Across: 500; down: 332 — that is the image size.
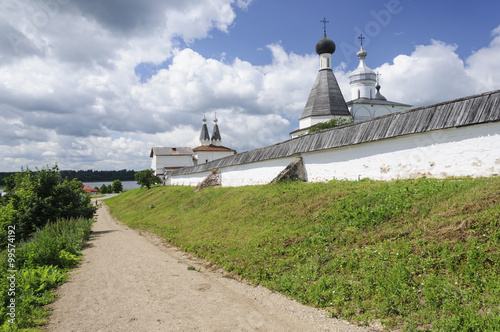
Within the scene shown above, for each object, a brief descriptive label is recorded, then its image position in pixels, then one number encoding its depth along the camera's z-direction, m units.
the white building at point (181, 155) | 57.34
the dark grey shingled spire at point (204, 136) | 65.19
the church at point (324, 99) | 29.00
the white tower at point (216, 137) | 64.44
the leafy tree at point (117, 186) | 58.50
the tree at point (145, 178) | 36.88
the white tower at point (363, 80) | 40.34
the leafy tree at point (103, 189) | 61.01
